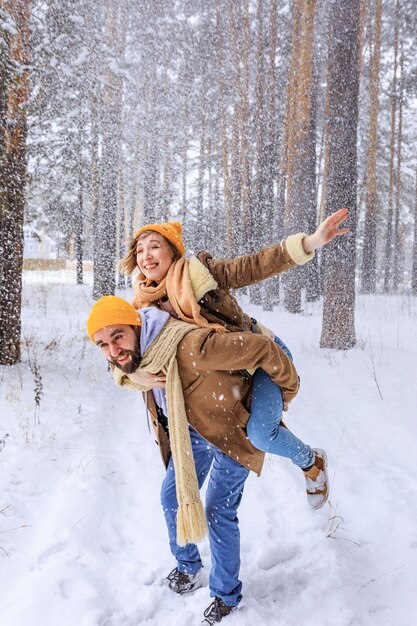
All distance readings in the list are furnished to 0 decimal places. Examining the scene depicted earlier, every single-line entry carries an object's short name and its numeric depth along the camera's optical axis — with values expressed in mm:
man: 2043
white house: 59938
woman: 2254
